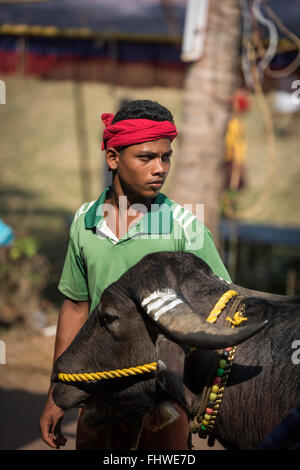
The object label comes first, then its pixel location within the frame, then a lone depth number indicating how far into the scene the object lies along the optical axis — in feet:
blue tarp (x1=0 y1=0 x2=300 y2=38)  25.09
